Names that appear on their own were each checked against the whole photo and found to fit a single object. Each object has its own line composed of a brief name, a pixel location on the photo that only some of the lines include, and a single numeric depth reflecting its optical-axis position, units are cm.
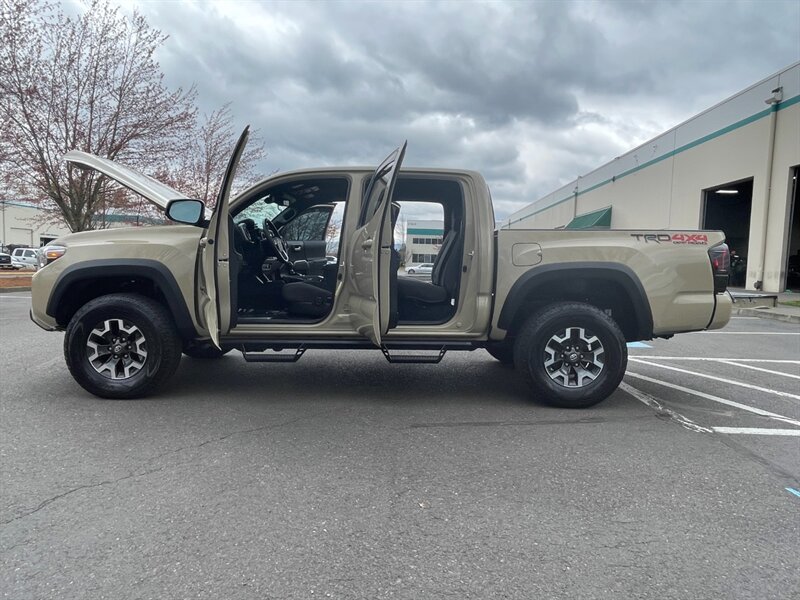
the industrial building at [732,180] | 1867
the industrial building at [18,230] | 6378
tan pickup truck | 439
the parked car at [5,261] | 3705
